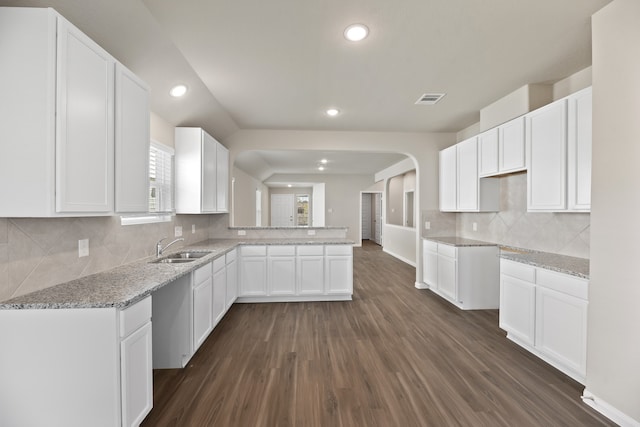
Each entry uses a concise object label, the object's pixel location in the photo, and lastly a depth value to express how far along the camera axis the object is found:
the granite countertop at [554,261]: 2.21
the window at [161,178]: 2.97
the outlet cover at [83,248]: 1.98
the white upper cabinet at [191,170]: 3.37
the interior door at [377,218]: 11.10
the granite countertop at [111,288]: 1.42
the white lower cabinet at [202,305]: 2.50
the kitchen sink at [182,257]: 2.80
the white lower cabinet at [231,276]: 3.52
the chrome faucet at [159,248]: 2.89
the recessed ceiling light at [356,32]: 2.12
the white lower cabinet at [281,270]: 4.06
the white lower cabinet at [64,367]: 1.38
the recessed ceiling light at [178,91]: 2.78
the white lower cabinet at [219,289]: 3.03
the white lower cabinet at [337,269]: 4.13
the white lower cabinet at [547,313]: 2.15
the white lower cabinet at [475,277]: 3.84
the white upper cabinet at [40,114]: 1.36
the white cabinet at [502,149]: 3.05
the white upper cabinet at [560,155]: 2.35
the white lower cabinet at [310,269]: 4.09
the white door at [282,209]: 12.51
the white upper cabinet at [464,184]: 3.84
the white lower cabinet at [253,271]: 4.03
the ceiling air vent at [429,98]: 3.35
